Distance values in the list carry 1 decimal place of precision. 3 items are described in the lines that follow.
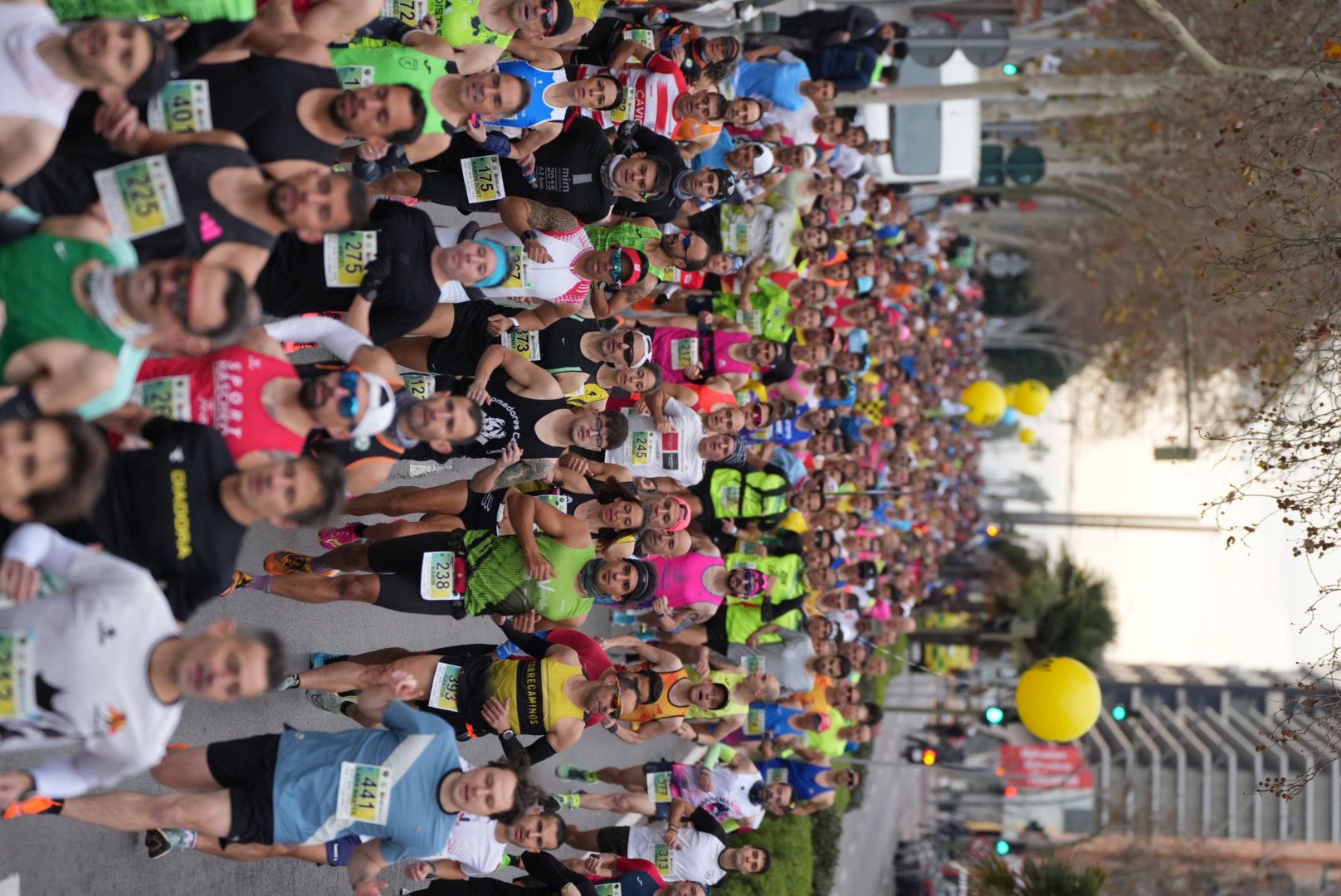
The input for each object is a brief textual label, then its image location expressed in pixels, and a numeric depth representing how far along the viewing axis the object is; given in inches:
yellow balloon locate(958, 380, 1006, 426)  915.4
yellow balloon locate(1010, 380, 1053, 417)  1005.8
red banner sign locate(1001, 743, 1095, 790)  929.5
